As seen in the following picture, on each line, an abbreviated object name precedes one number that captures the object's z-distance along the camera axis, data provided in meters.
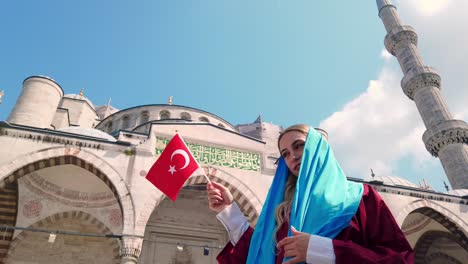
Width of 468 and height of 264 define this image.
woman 1.29
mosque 8.38
